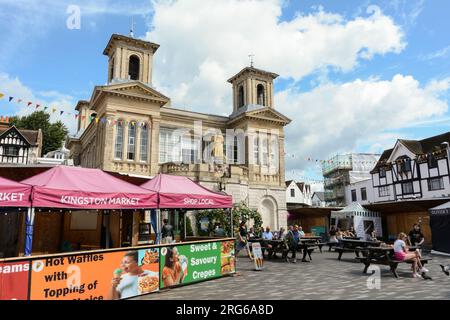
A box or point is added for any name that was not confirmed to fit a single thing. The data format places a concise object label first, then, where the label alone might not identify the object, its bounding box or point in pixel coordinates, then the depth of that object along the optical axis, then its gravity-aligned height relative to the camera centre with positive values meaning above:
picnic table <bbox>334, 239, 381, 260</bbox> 14.64 -1.21
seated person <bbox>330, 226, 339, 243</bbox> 19.60 -1.08
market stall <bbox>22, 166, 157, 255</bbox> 7.68 +0.49
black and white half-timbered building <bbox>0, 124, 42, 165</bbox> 37.25 +8.19
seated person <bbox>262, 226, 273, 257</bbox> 15.56 -0.93
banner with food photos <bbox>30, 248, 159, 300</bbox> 6.36 -1.14
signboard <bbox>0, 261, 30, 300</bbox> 5.75 -1.00
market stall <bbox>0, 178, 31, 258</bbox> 6.98 +0.26
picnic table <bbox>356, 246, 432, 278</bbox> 10.45 -1.28
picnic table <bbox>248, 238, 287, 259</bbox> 15.02 -1.22
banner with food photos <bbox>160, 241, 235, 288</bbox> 8.78 -1.19
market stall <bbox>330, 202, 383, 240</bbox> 25.89 -0.05
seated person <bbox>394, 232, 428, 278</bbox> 10.39 -1.14
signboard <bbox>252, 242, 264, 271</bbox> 11.95 -1.24
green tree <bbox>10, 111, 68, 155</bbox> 48.69 +13.64
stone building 24.28 +6.88
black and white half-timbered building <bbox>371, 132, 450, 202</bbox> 33.44 +4.92
